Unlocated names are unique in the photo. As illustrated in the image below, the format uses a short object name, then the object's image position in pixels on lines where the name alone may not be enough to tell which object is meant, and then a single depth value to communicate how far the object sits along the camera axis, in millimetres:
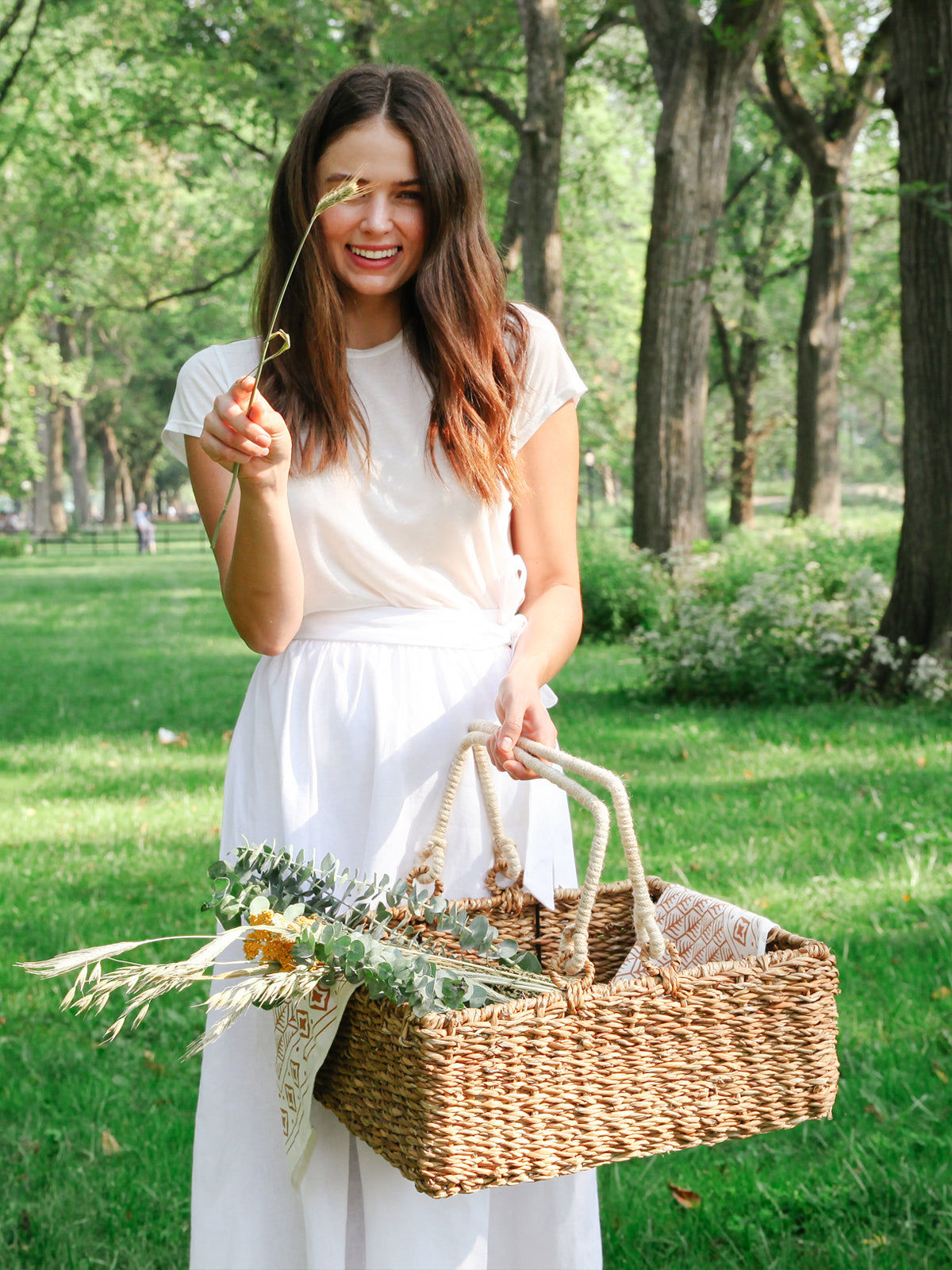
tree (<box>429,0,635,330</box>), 13664
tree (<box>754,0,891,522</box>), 14977
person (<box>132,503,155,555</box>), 38188
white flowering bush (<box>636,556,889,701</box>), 8961
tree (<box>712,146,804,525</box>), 25266
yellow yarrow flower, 1695
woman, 2096
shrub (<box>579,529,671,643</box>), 13492
